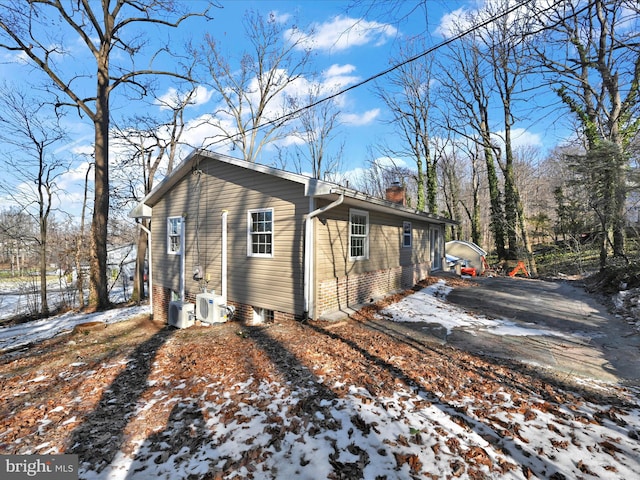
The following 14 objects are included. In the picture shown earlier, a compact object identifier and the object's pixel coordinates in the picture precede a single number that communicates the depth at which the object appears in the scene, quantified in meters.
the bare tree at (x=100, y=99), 11.02
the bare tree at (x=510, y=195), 16.53
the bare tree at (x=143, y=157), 16.20
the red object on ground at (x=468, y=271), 15.31
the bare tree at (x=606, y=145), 9.56
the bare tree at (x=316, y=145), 24.56
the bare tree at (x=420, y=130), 21.28
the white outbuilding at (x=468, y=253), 17.41
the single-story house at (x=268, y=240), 6.68
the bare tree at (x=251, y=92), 18.95
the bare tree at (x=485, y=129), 17.86
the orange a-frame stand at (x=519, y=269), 16.01
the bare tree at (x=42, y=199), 14.25
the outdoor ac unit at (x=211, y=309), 7.60
